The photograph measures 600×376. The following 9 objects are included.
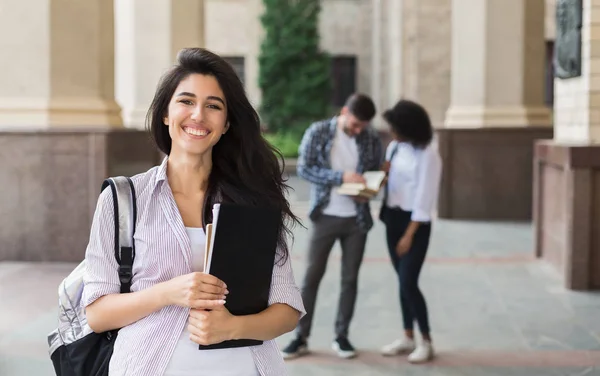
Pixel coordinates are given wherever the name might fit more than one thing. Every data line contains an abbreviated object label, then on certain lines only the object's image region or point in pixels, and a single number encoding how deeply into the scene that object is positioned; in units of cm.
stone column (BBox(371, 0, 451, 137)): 2136
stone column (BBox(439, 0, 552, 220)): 1468
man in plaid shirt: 631
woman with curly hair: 611
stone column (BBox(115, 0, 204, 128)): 1462
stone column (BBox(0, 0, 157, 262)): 1005
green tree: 3006
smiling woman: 235
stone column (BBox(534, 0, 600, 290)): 895
